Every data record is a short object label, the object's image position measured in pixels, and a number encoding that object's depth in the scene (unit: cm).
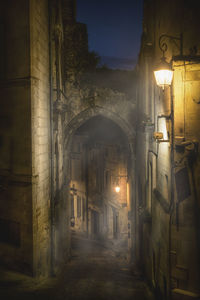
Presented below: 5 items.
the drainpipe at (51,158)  985
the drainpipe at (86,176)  2092
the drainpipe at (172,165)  563
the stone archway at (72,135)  1258
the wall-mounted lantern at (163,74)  524
